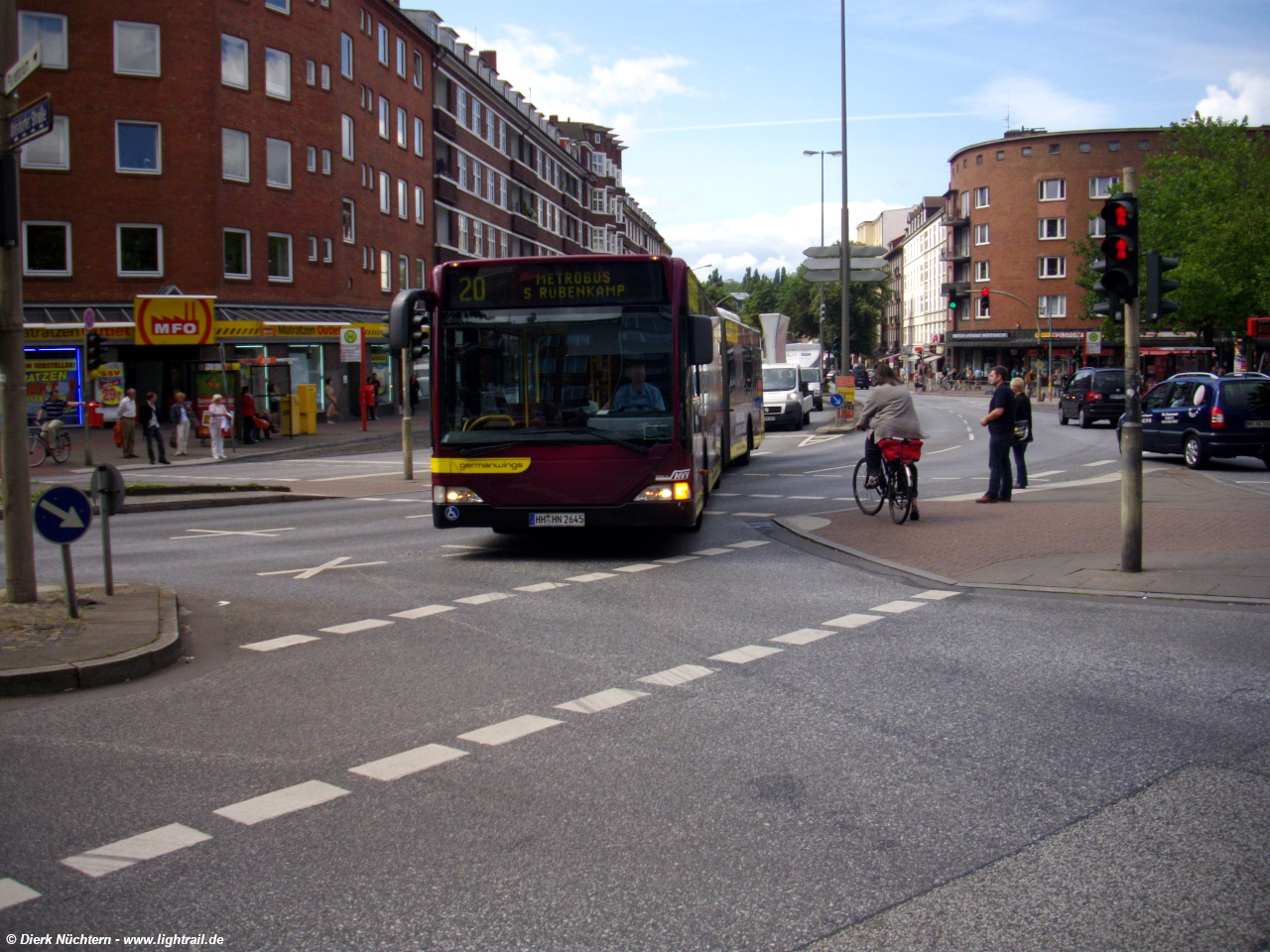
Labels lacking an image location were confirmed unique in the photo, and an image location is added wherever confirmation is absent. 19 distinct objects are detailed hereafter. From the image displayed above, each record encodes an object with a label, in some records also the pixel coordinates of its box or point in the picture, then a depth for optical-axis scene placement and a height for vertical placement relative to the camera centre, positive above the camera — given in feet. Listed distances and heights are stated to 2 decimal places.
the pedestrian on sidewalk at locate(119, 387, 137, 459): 95.61 -0.58
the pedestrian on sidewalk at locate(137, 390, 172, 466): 91.20 -1.80
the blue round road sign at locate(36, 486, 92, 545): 26.25 -2.29
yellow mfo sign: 118.62 +8.85
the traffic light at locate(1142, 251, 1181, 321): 32.42 +2.89
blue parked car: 70.33 -1.54
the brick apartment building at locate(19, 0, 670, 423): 122.62 +26.51
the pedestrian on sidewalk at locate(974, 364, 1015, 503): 52.39 -1.77
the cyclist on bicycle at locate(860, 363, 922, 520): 46.16 -0.52
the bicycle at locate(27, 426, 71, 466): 92.27 -2.81
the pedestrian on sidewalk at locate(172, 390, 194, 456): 100.53 -1.02
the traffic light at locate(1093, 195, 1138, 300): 32.40 +3.82
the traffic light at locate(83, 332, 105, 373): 86.02 +4.36
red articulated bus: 36.55 +0.44
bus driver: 36.58 +0.24
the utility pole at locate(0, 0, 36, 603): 26.73 +0.44
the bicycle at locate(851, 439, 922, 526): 46.47 -3.09
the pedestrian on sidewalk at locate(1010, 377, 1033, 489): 55.42 -1.49
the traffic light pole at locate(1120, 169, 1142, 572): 31.86 -1.33
